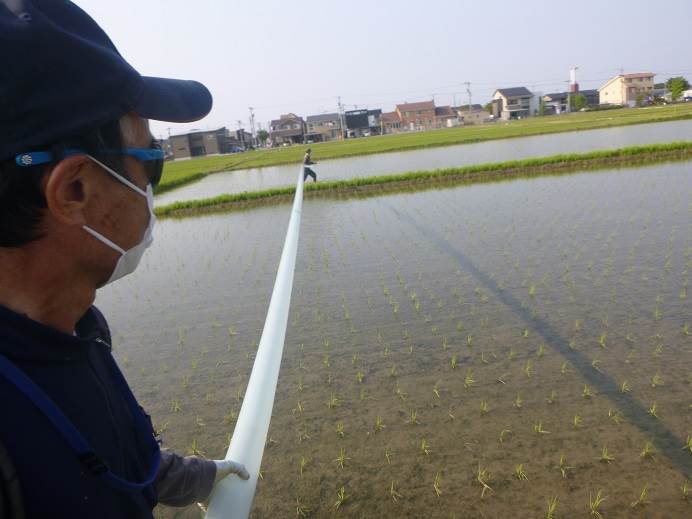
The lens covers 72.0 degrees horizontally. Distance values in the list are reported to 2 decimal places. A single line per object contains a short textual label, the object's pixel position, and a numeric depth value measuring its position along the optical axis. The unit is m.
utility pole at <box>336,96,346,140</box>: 69.56
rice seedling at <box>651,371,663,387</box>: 3.57
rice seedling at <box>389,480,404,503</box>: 2.83
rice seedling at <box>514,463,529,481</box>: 2.84
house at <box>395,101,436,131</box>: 77.75
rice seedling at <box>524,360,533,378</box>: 3.91
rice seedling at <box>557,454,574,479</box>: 2.83
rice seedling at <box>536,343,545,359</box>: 4.19
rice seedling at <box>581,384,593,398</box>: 3.53
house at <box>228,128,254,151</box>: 71.74
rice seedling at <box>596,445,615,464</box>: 2.89
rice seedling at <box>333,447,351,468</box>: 3.16
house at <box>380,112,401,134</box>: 78.19
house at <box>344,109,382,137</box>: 76.69
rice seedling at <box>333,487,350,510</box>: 2.85
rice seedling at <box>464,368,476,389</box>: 3.85
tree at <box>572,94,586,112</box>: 68.40
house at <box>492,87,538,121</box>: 74.69
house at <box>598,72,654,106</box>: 69.56
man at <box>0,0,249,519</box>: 0.72
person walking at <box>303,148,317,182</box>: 9.77
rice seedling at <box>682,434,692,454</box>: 2.89
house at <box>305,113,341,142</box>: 72.38
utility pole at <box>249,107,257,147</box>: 82.57
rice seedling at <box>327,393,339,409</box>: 3.82
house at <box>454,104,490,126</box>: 76.25
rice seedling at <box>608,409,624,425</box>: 3.21
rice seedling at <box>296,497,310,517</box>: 2.84
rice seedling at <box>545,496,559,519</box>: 2.56
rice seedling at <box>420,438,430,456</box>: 3.16
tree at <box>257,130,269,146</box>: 79.81
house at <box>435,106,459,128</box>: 76.00
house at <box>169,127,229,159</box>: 59.69
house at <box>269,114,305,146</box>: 72.19
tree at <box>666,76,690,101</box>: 57.62
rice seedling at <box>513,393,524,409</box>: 3.51
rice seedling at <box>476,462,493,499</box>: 2.80
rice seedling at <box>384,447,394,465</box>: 3.12
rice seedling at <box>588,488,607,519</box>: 2.53
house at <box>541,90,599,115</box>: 74.38
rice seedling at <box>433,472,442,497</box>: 2.83
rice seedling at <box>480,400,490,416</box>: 3.48
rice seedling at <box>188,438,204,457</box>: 3.39
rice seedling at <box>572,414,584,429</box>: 3.22
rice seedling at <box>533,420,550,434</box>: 3.20
